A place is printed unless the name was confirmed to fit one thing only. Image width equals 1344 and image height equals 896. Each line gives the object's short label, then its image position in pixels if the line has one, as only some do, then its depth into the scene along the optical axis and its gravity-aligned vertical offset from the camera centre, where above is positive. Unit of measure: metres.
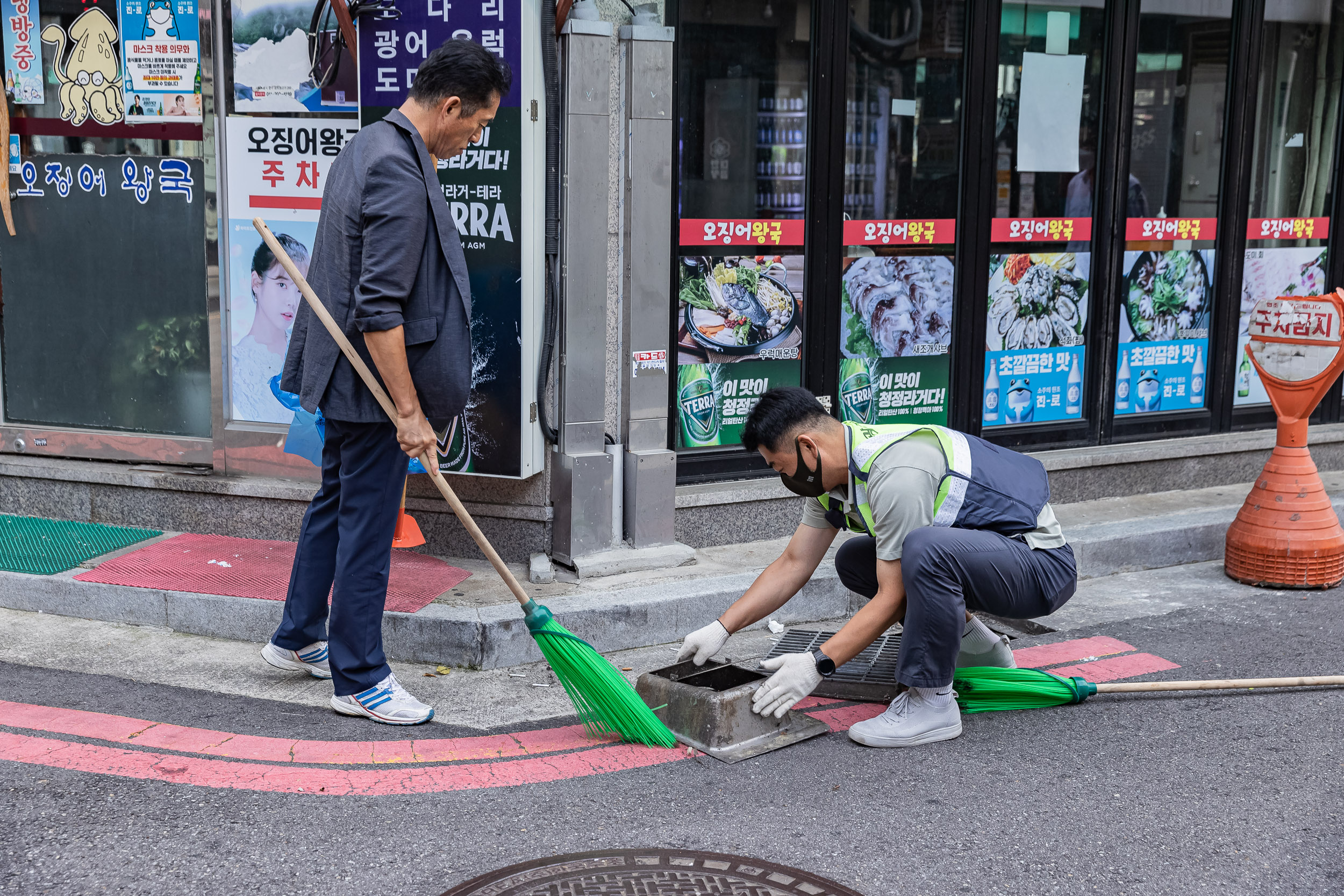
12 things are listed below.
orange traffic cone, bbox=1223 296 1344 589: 5.53 -1.13
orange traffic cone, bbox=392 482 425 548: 5.23 -1.22
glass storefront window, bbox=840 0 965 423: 5.98 +0.21
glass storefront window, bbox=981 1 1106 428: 6.33 +0.19
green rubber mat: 5.05 -1.31
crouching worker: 3.68 -0.88
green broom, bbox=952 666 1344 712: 4.05 -1.41
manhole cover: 2.89 -1.48
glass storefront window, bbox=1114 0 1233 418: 6.73 +0.25
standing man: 3.64 -0.28
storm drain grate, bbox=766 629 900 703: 4.21 -1.47
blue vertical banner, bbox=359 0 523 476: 4.74 +0.14
